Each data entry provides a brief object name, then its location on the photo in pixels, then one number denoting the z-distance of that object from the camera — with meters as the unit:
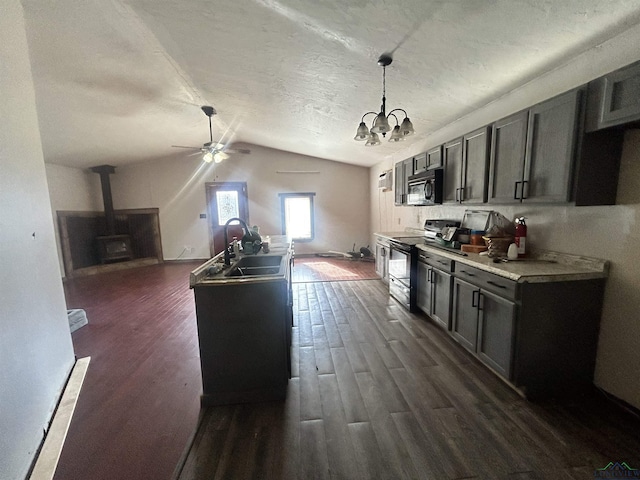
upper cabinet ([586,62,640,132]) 1.33
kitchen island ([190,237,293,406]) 1.76
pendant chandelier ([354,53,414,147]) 2.04
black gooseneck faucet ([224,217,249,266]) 2.12
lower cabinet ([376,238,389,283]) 4.26
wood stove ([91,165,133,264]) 5.91
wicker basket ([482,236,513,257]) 2.22
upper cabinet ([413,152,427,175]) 3.51
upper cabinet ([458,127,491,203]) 2.40
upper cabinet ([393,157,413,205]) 3.97
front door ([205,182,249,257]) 6.68
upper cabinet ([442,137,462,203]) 2.81
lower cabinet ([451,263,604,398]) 1.73
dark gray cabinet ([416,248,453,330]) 2.54
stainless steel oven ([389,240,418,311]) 3.20
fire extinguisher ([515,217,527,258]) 2.15
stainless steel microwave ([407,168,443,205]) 3.16
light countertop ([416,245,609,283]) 1.70
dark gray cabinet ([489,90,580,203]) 1.67
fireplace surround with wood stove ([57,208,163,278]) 5.36
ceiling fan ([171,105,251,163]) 4.01
